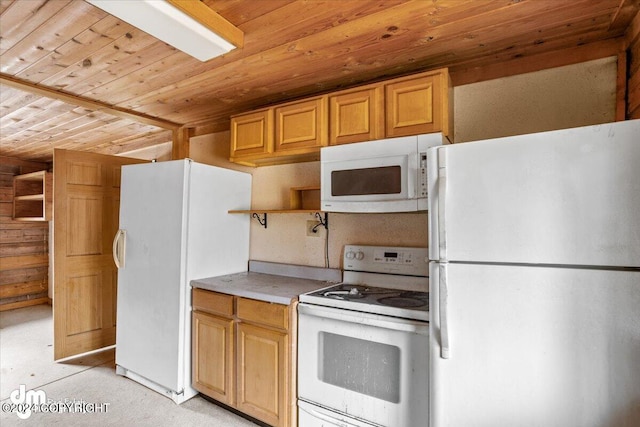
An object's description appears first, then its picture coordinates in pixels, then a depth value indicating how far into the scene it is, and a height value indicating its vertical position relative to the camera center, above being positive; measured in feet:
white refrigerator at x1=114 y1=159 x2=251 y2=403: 8.02 -0.84
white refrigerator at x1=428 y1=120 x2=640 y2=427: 3.82 -0.73
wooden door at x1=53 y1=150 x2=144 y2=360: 10.30 -0.92
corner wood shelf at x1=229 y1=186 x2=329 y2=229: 8.50 +0.52
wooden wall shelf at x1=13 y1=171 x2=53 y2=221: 15.08 +1.16
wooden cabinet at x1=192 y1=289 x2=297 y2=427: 6.61 -2.83
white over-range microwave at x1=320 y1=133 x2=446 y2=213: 6.17 +0.91
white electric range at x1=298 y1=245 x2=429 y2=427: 5.41 -2.27
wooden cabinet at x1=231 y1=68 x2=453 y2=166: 6.23 +2.15
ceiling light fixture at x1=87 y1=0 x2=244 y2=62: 4.57 +2.89
